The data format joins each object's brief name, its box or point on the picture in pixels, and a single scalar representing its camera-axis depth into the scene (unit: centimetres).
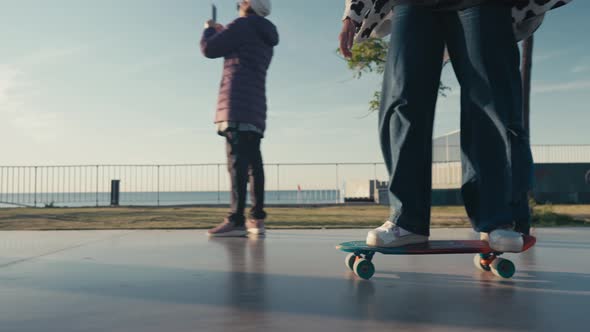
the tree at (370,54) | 881
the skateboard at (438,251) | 171
